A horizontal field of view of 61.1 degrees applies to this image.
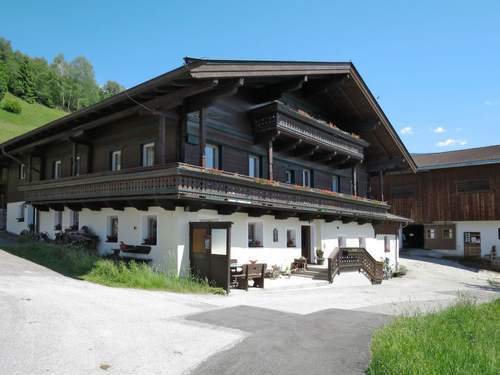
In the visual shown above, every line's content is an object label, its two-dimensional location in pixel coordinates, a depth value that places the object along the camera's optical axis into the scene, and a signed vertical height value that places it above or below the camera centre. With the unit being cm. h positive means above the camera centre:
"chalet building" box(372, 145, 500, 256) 3431 +231
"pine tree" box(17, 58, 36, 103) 7262 +2506
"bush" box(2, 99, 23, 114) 6100 +1730
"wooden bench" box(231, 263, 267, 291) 1459 -174
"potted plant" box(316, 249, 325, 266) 2205 -164
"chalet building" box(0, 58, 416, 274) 1472 +297
